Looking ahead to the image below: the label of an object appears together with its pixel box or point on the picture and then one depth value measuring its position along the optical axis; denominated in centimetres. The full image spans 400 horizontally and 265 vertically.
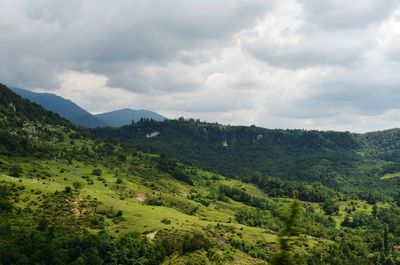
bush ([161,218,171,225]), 17362
